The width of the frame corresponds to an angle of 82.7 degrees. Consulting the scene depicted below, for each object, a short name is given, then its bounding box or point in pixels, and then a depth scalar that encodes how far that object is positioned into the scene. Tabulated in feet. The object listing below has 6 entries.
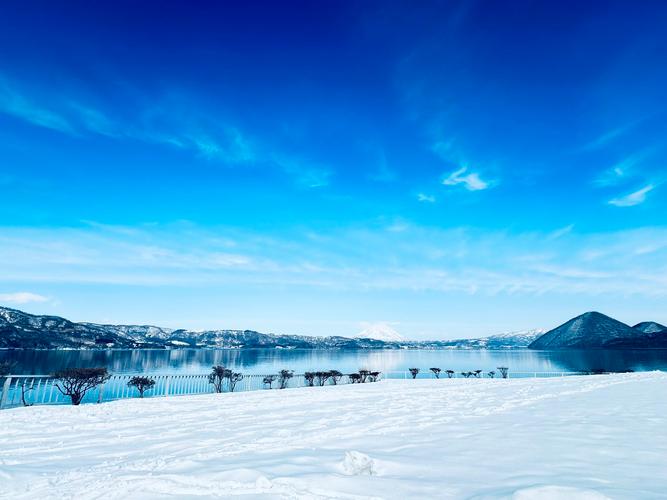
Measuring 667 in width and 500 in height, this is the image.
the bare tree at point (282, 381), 78.97
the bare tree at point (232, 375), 72.18
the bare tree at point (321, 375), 89.04
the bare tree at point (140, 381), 74.33
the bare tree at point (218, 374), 77.51
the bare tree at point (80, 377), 60.54
